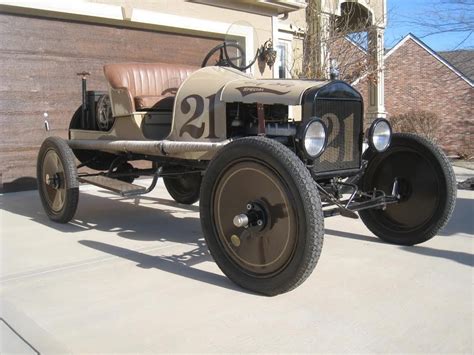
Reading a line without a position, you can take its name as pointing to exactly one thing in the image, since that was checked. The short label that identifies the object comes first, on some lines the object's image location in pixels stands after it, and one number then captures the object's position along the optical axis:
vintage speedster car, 3.41
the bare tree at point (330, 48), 12.83
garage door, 7.88
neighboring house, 18.66
